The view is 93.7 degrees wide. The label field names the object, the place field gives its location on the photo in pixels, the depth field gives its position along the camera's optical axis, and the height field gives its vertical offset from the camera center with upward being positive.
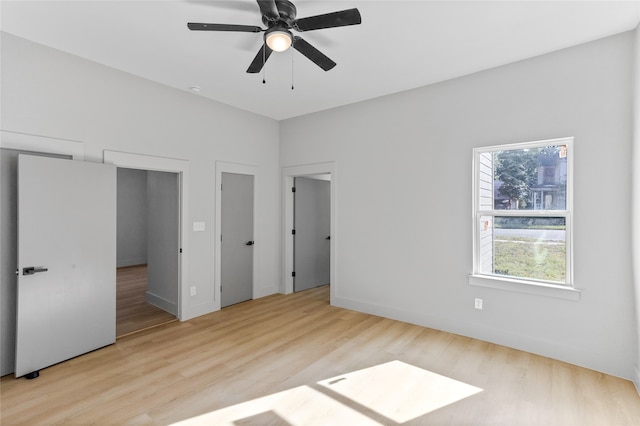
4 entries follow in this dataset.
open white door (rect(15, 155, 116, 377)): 2.77 -0.50
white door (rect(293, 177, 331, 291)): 5.66 -0.40
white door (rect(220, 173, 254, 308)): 4.75 -0.44
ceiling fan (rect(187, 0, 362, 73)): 2.10 +1.39
